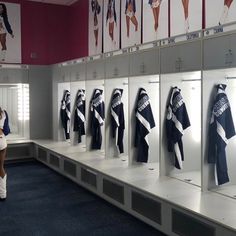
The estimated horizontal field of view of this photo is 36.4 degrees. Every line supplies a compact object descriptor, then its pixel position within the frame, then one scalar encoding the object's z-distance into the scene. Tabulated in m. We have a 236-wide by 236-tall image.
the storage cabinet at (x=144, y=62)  4.44
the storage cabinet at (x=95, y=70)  5.61
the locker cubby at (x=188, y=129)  4.43
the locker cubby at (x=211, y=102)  3.76
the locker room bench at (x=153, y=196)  3.07
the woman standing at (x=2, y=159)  4.68
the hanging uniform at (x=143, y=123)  4.94
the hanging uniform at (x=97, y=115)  5.95
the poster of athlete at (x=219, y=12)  3.86
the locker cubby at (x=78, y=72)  6.22
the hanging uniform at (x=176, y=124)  4.38
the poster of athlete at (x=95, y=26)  6.68
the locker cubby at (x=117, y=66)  5.03
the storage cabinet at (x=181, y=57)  3.77
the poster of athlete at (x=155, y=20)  4.91
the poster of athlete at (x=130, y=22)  5.51
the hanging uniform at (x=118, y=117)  5.51
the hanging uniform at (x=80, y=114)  6.61
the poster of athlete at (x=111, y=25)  6.11
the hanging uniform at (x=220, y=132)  3.76
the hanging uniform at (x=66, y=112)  7.33
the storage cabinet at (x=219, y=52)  3.35
